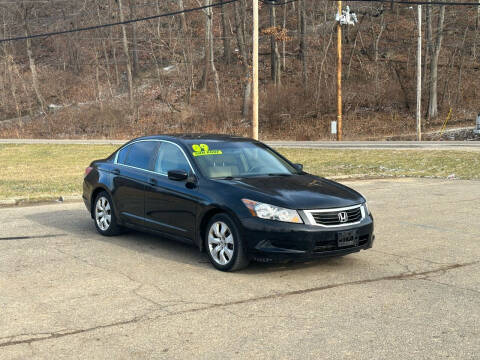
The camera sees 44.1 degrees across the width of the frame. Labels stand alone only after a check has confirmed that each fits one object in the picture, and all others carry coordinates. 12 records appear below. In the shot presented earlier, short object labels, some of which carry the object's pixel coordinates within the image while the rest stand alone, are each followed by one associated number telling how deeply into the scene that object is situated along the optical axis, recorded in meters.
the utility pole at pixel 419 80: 33.22
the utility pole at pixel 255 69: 19.61
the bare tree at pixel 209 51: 46.73
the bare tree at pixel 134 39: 56.77
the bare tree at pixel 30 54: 54.11
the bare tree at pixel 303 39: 45.50
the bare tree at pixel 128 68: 49.69
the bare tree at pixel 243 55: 44.50
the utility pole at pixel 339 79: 34.34
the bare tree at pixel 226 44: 51.97
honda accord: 6.36
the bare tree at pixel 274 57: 46.55
